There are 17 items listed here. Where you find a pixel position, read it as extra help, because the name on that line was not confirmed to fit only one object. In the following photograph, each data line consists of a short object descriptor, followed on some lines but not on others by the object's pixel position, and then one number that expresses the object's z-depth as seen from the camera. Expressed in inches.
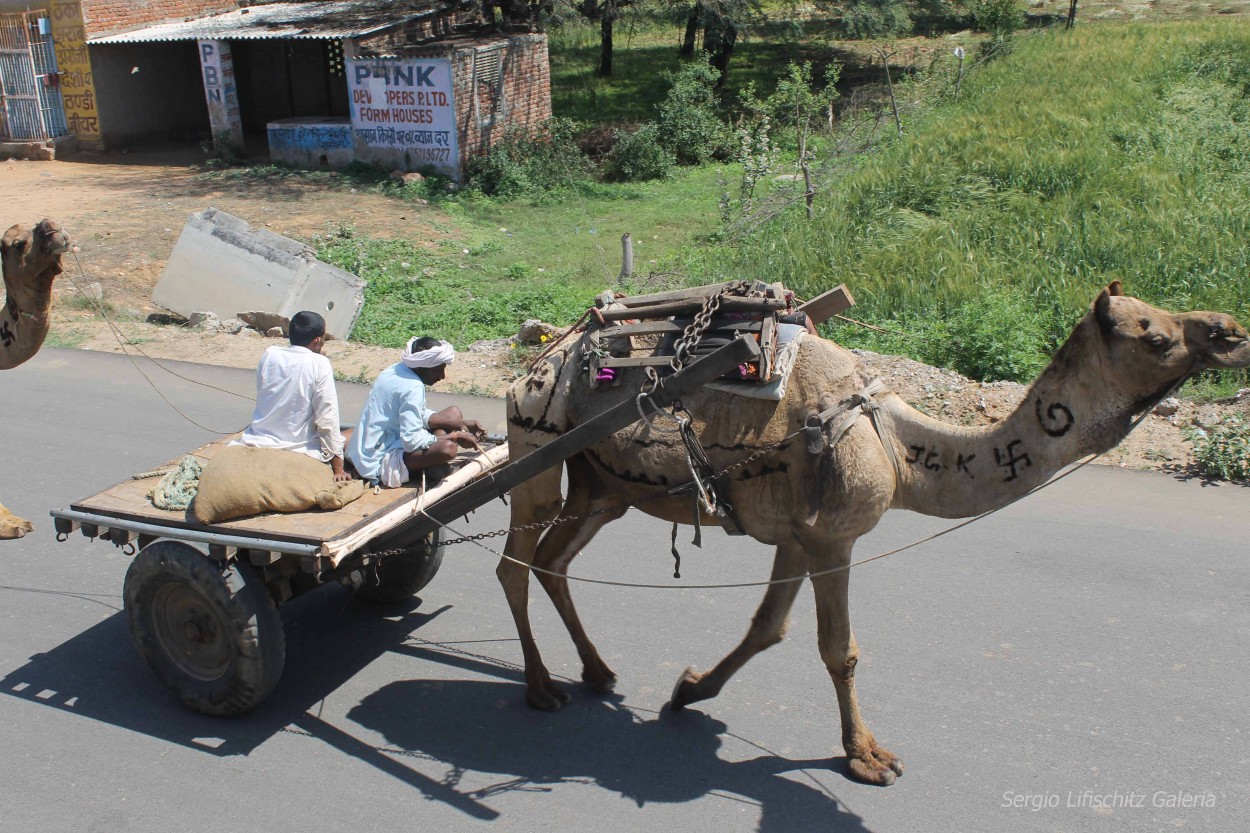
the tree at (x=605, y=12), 1027.3
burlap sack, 206.1
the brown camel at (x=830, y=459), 161.2
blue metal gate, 910.4
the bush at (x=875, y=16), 1075.9
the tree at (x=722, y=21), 1017.5
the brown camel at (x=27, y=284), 237.9
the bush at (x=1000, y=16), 1201.4
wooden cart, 199.3
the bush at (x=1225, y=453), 314.3
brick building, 822.5
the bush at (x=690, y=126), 925.2
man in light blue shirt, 218.7
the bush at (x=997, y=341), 380.2
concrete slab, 489.4
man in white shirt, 221.6
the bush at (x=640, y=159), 877.8
